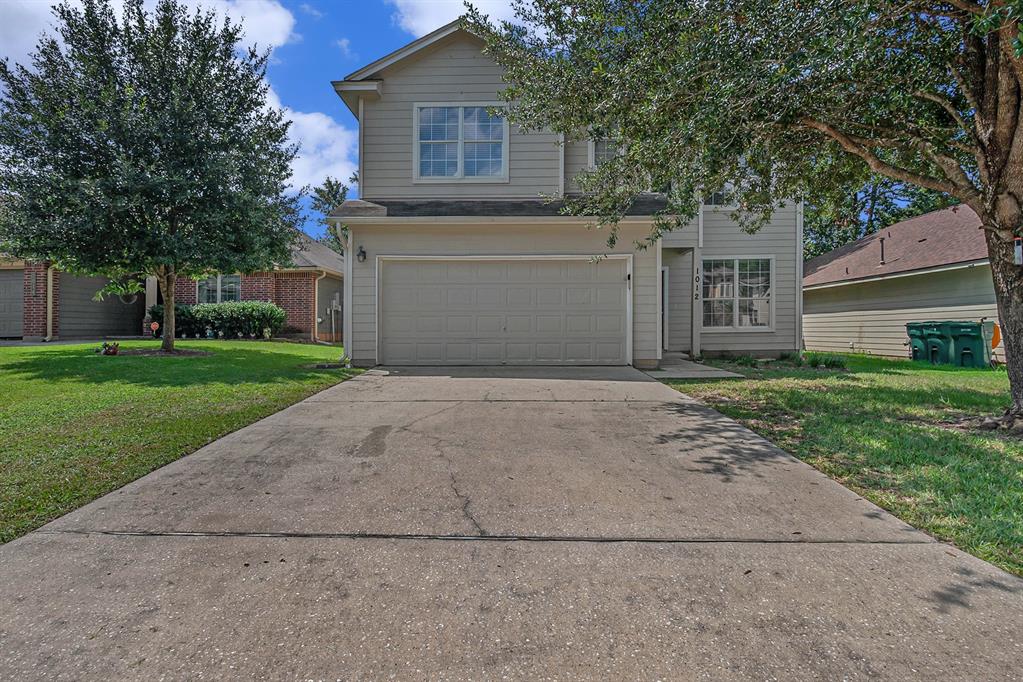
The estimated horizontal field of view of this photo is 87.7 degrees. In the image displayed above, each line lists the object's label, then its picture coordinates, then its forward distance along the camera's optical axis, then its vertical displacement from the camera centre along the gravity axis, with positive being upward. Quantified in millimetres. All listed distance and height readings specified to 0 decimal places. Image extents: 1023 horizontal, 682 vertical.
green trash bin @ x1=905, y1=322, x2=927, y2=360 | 14266 -16
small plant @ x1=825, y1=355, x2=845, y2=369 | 11602 -517
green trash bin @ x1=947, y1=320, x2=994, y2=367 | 12555 -62
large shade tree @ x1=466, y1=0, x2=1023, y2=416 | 5023 +2652
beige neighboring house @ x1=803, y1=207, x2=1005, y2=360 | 13656 +1667
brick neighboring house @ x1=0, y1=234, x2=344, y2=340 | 17219 +1466
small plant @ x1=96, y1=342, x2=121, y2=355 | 11609 -200
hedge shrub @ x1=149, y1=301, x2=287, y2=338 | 17844 +706
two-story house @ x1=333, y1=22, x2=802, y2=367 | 10789 +2006
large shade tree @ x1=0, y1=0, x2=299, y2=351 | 10562 +3960
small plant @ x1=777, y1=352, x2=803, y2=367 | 12262 -439
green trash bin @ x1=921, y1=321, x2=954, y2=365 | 13445 -92
